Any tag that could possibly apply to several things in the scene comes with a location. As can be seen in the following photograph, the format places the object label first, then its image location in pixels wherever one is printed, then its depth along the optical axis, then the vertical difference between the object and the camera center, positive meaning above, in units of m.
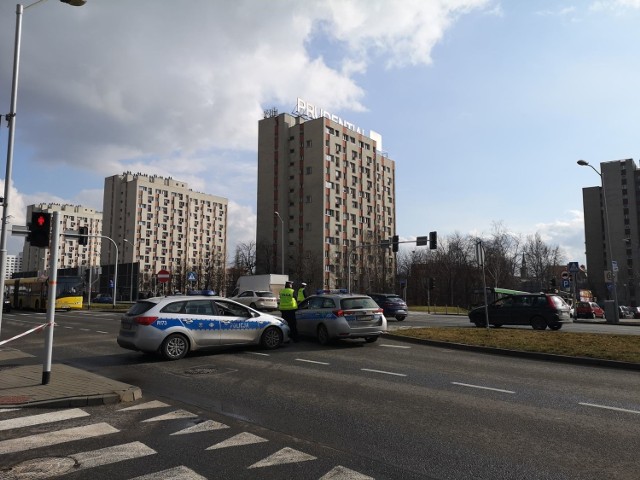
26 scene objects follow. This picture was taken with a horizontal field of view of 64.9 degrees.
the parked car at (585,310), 41.97 -1.86
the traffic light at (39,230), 9.81 +1.15
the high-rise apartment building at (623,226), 115.25 +15.10
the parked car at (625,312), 54.59 -2.83
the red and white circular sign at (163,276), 32.24 +0.79
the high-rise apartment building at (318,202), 88.69 +15.89
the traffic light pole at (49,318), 8.39 -0.49
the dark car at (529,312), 21.75 -1.06
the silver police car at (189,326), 11.58 -0.91
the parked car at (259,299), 35.75 -0.78
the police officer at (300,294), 16.81 -0.20
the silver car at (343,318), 14.26 -0.88
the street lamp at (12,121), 12.00 +4.14
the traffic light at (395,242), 39.07 +3.56
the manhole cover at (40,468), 4.44 -1.65
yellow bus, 38.21 -0.36
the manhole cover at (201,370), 10.08 -1.68
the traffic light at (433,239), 36.00 +3.53
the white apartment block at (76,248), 148.88 +12.36
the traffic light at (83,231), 24.49 +2.77
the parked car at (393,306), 27.54 -0.99
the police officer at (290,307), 15.70 -0.59
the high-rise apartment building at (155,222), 132.88 +18.27
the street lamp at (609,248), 28.39 +2.54
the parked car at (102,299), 80.81 -1.72
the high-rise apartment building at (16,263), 169.62 +8.87
